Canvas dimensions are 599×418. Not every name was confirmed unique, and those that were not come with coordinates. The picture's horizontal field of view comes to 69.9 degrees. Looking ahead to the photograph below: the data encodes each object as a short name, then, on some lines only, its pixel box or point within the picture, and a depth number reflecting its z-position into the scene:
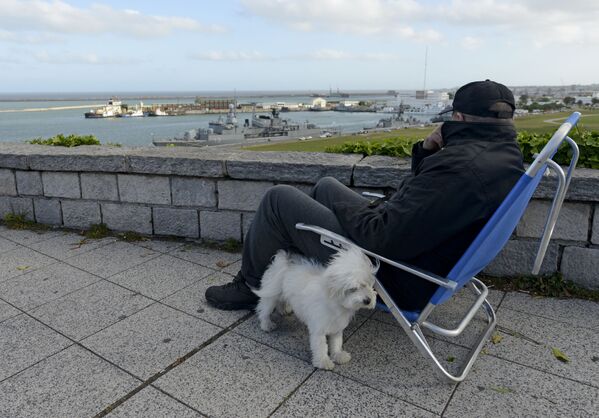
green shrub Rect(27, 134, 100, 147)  5.59
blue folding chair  1.96
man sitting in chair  2.05
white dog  2.15
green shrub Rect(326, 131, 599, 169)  3.35
